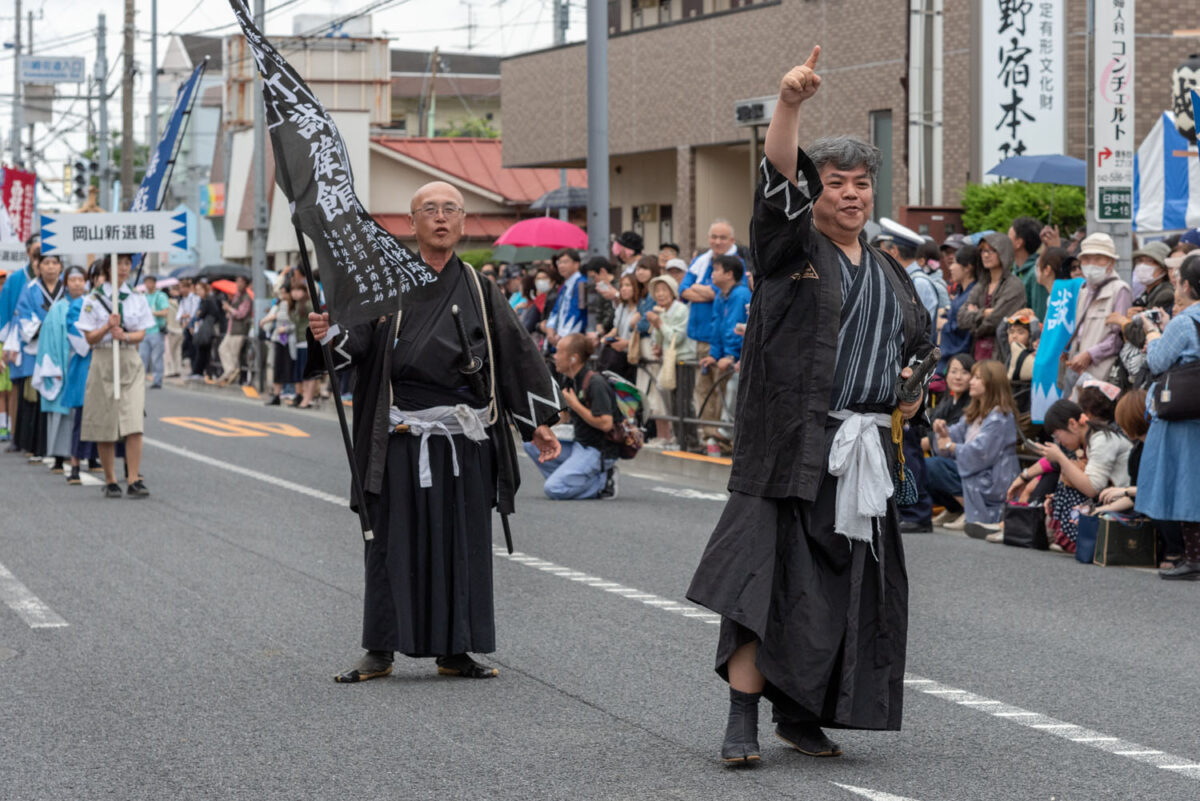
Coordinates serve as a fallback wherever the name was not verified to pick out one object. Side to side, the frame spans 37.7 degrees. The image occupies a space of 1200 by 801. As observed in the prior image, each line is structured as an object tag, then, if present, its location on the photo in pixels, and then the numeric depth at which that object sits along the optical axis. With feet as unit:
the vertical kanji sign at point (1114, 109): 42.47
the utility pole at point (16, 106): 215.31
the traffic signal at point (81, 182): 196.75
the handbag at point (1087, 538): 35.86
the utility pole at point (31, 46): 218.59
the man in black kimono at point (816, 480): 17.79
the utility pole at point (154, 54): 146.00
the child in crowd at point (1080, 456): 36.52
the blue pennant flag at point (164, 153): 48.83
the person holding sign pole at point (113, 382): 44.86
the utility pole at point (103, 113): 174.60
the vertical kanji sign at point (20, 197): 81.71
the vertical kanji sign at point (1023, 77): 70.59
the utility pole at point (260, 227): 101.35
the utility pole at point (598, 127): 63.16
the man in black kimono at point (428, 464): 23.17
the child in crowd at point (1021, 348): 43.27
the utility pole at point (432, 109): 223.30
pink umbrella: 82.17
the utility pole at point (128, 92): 132.98
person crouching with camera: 45.85
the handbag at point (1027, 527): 37.99
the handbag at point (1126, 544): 35.32
